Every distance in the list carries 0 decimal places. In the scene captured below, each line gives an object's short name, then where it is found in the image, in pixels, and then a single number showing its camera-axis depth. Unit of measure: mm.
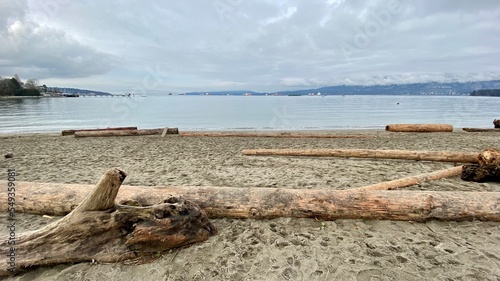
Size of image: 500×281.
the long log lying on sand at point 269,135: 15609
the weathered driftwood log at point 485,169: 5870
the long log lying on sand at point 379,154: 7895
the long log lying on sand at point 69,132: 17527
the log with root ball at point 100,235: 2928
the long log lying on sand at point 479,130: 19906
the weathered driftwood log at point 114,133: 16156
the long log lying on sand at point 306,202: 3951
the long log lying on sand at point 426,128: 18641
